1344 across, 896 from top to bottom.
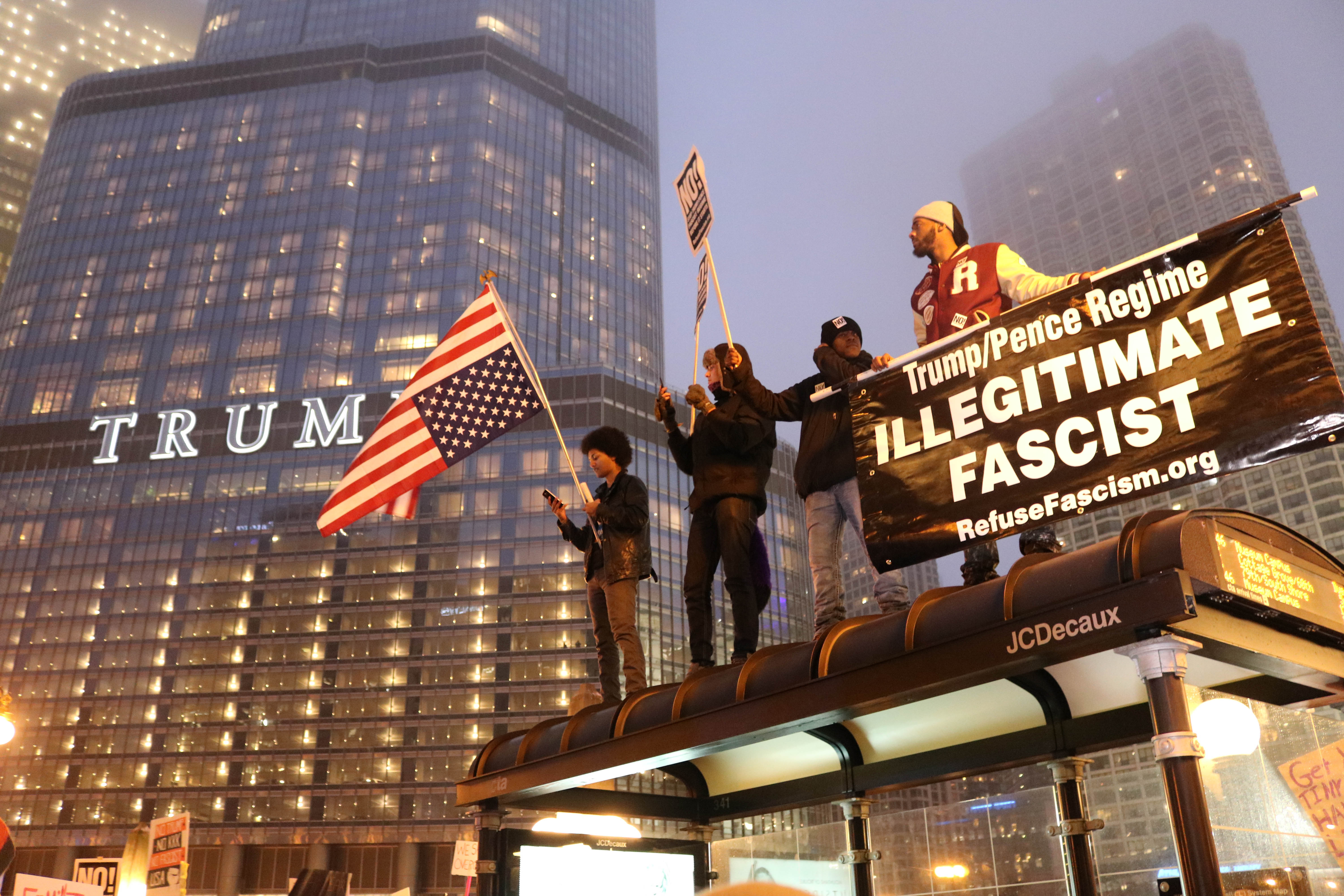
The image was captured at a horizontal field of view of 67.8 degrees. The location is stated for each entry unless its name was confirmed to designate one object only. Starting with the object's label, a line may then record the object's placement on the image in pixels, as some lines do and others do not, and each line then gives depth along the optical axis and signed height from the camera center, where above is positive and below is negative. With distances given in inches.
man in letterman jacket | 281.0 +160.4
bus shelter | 177.2 +39.4
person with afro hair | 384.8 +119.0
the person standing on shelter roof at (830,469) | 313.6 +119.0
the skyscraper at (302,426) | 3526.1 +1792.0
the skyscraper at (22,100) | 7190.0 +5568.3
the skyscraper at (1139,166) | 5324.8 +3911.8
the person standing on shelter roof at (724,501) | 343.9 +122.5
